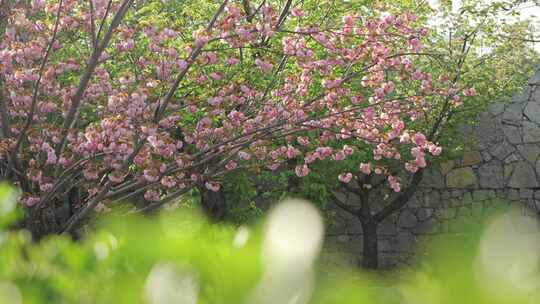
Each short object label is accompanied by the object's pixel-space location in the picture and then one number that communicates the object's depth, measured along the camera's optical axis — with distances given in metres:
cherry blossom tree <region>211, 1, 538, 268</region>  27.23
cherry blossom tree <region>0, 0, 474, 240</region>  14.25
